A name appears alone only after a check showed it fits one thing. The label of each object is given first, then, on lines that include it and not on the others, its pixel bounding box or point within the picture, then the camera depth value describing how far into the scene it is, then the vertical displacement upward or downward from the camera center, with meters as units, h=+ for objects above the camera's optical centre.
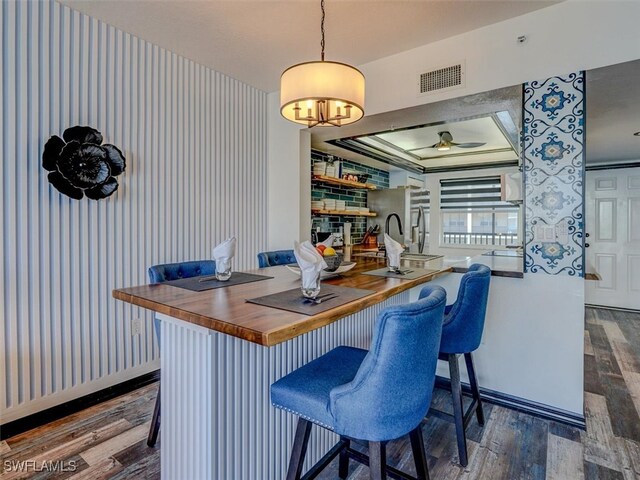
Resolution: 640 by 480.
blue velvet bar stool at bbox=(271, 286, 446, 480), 1.02 -0.50
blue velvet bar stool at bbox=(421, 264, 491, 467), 1.78 -0.46
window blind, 6.12 +0.85
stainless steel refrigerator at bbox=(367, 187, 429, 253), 5.21 +0.44
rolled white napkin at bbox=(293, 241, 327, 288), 1.39 -0.10
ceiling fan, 4.24 +1.20
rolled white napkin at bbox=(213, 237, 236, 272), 1.80 -0.08
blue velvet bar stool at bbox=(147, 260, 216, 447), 1.90 -0.20
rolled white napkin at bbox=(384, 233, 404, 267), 2.13 -0.07
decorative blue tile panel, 2.14 +0.43
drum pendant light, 1.64 +0.76
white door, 5.05 +0.07
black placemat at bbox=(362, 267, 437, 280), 1.98 -0.20
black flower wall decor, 2.15 +0.49
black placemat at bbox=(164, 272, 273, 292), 1.68 -0.22
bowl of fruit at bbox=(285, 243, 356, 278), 1.94 -0.13
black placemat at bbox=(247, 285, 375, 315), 1.26 -0.24
